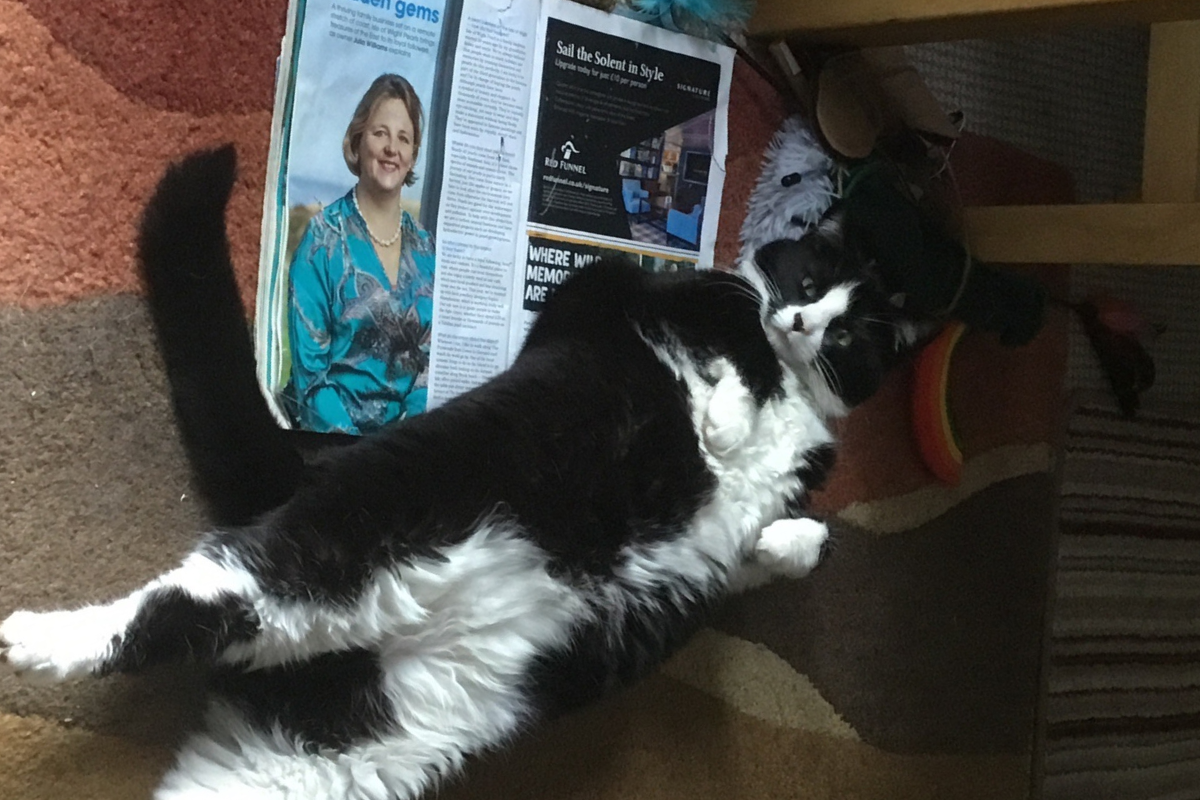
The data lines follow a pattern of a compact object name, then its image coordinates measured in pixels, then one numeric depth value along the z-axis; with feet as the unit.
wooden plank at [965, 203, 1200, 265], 3.84
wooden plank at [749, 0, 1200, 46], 3.17
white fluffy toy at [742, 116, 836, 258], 4.26
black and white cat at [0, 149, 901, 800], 2.70
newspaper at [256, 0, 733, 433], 3.51
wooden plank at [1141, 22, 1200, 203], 4.02
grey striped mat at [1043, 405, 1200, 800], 5.14
